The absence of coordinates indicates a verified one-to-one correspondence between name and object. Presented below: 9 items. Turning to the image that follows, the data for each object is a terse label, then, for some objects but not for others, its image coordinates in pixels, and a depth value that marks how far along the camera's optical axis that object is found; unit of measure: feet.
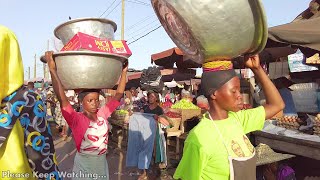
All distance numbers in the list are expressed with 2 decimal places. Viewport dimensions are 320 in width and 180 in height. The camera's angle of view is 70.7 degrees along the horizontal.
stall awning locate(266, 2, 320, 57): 8.10
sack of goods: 14.47
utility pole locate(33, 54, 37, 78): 158.23
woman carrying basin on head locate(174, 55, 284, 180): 4.78
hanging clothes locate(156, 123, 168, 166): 14.78
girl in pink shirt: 7.79
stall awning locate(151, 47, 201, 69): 16.06
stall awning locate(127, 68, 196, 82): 20.75
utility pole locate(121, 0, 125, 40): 52.32
